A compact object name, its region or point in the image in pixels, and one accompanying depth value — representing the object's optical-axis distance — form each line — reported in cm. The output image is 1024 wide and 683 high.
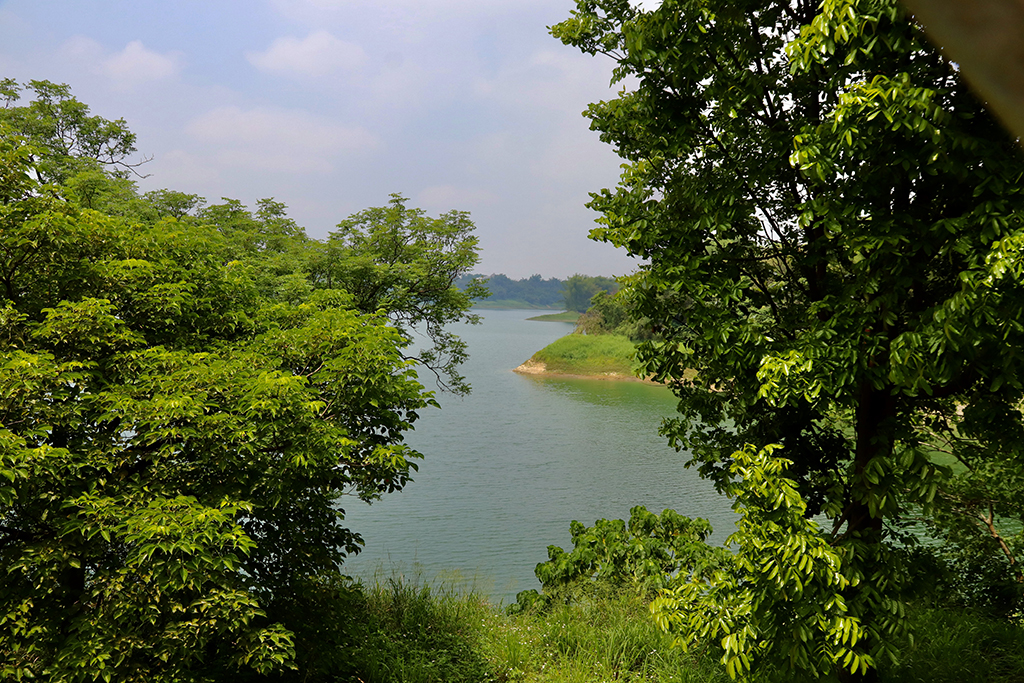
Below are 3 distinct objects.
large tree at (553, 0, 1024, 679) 426
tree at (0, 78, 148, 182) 1761
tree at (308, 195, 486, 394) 1427
